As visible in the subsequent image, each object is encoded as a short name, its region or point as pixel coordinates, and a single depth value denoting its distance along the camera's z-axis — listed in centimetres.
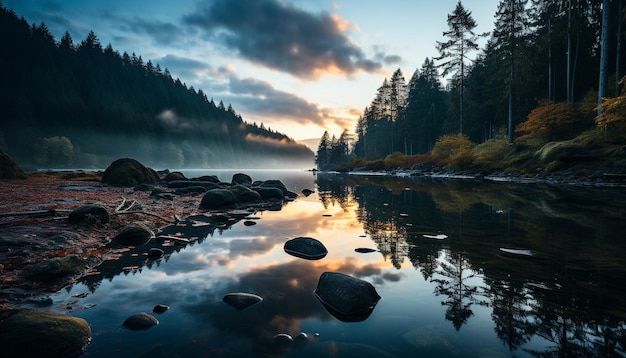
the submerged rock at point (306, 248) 626
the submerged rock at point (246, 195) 1482
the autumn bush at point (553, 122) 2542
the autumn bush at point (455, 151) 3412
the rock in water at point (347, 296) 371
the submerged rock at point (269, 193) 1678
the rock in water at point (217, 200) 1280
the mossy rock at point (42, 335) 263
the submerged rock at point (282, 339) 302
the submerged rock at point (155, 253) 592
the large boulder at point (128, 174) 2006
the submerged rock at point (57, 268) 443
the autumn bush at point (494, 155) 2991
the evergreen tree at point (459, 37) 3638
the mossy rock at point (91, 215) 722
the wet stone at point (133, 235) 675
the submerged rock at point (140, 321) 331
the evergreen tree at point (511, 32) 3111
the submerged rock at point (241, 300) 389
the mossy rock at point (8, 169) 1964
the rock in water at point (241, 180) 2591
